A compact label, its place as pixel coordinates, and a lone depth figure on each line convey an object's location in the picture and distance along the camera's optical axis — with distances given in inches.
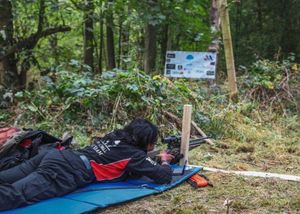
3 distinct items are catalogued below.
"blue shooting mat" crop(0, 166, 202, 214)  139.6
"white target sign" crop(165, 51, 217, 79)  317.7
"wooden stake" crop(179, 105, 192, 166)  189.6
